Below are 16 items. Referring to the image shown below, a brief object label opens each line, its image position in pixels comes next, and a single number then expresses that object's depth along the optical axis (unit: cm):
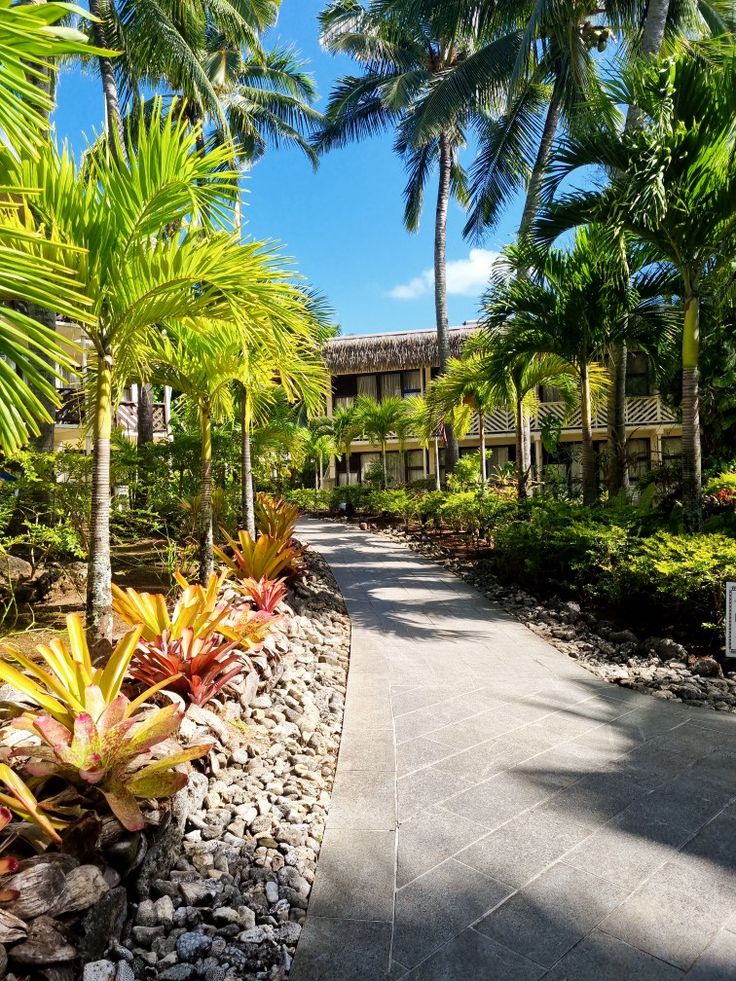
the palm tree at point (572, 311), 790
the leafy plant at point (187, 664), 304
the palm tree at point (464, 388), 1191
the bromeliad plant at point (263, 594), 482
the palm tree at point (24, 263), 142
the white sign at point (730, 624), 379
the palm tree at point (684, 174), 567
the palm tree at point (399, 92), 1588
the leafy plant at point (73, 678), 230
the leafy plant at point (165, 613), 331
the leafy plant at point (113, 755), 207
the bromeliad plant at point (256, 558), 568
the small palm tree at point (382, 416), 1927
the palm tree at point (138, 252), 319
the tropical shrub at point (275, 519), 748
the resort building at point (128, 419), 1565
